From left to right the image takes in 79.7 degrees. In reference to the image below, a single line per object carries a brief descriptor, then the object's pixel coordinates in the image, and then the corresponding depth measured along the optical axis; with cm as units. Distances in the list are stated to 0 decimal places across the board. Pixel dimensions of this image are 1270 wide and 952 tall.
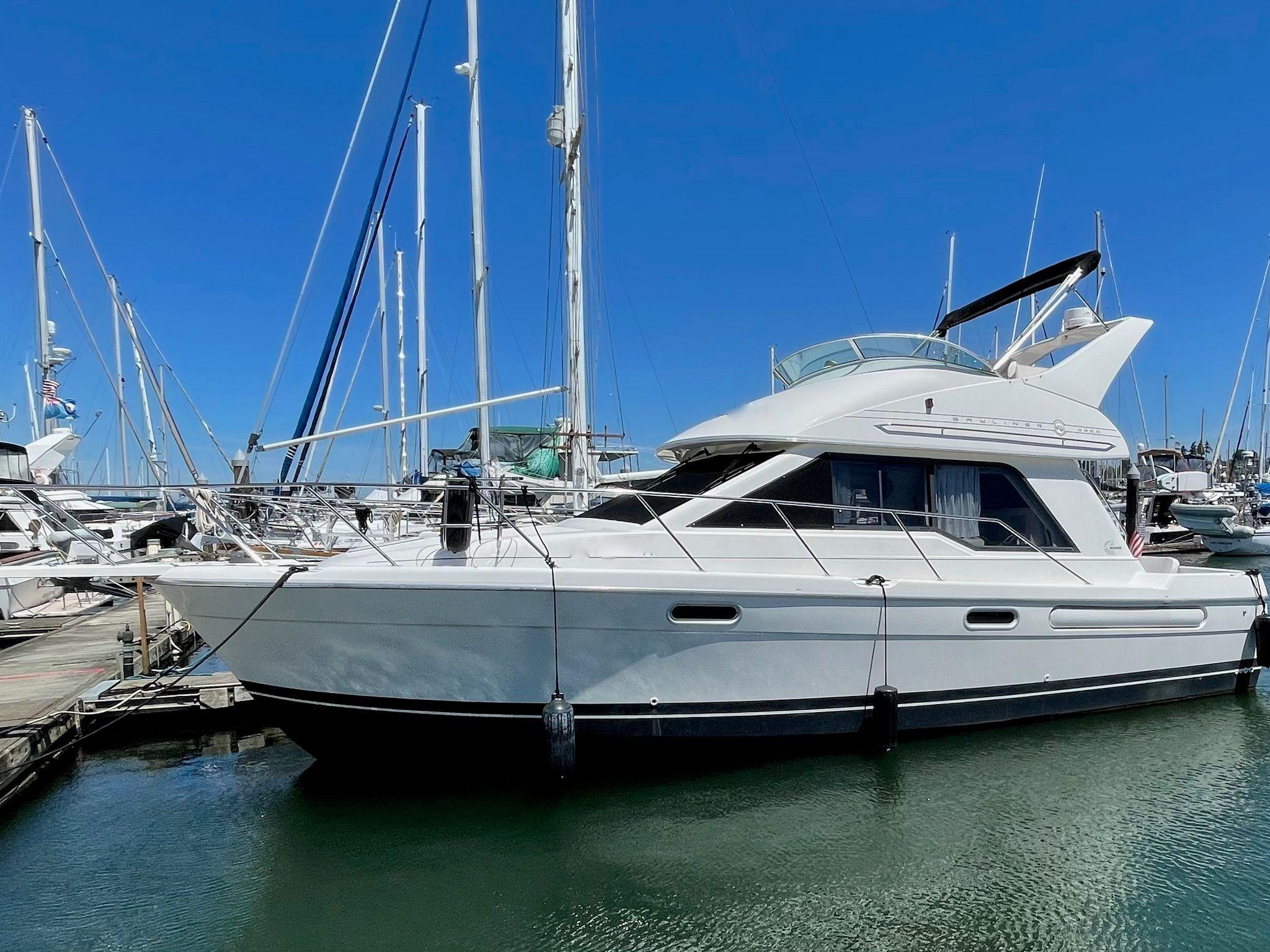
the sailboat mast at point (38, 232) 1933
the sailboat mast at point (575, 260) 1194
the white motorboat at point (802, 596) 514
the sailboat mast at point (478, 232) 1139
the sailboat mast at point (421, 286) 1722
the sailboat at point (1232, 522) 2505
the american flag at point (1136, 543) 787
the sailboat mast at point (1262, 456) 3409
